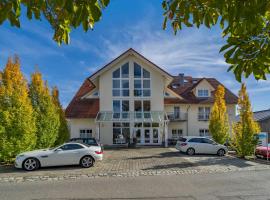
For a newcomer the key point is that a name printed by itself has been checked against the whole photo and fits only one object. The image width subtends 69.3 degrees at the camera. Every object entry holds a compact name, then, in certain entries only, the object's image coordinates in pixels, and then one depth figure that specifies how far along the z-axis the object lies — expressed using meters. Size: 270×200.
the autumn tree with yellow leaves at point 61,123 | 17.30
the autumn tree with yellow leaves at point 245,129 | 14.62
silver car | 16.00
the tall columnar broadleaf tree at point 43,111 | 13.89
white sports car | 10.19
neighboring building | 29.91
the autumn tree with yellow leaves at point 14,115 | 11.21
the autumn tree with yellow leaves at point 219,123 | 18.79
